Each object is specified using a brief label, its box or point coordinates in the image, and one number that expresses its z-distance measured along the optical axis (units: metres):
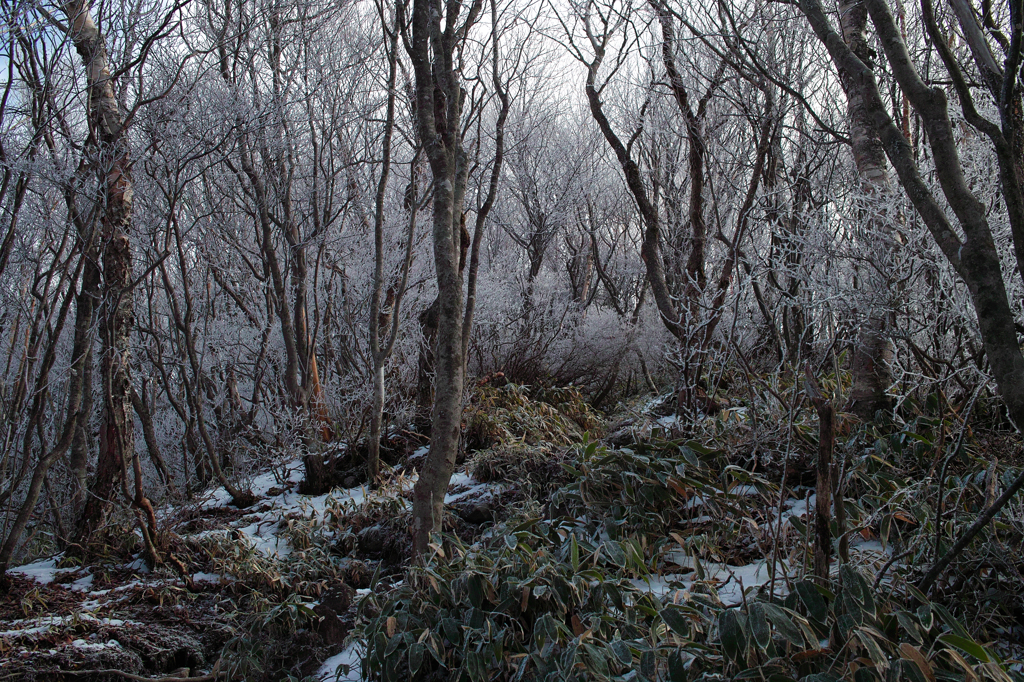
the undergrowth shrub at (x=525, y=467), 3.52
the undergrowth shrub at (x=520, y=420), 4.57
